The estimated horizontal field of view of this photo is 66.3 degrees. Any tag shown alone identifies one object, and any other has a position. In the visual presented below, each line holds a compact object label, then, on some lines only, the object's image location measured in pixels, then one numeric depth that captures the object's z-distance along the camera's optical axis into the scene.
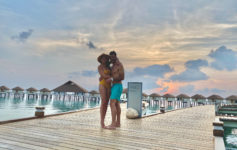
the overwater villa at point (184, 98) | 41.31
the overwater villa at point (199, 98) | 40.25
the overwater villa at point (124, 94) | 39.19
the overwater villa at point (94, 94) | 48.56
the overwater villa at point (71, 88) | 46.31
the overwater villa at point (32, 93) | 49.73
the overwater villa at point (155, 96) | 43.53
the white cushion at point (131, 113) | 9.12
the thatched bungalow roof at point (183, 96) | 41.09
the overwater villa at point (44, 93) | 52.20
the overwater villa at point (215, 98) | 38.43
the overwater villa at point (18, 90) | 52.41
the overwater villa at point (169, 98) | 42.42
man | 6.27
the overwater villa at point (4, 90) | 52.01
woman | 6.35
